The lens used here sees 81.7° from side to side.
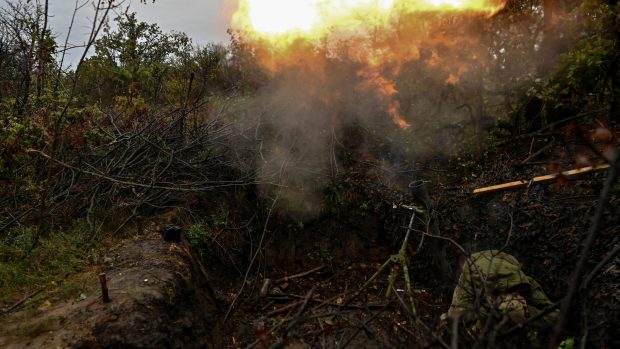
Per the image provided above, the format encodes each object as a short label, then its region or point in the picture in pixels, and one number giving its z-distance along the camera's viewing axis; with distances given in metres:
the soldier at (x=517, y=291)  3.54
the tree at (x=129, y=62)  14.23
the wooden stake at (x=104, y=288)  3.65
